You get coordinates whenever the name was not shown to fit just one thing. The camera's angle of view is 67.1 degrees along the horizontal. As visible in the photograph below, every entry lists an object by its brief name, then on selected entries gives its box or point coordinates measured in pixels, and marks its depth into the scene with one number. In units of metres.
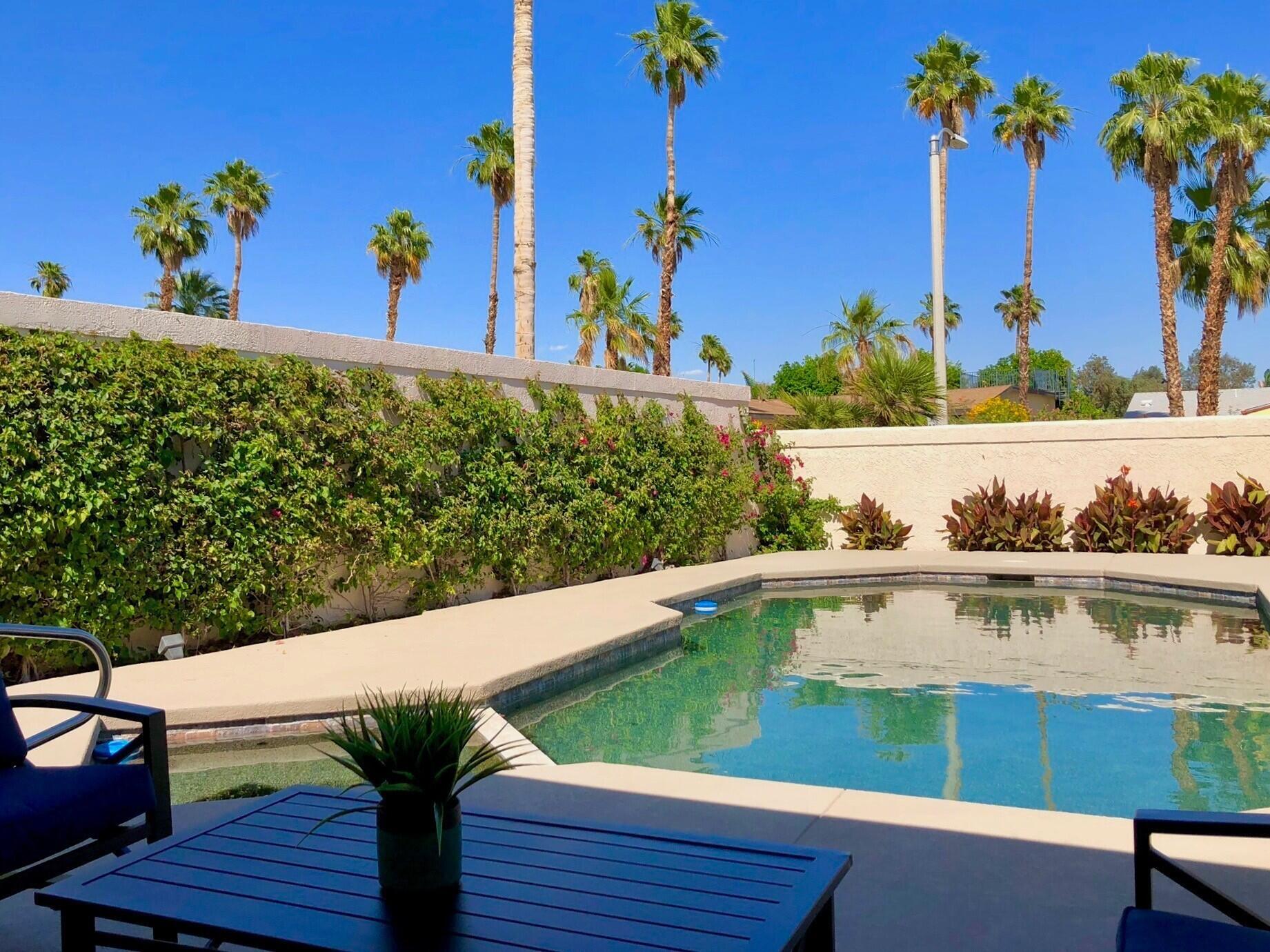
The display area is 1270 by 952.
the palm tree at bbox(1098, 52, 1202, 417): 20.22
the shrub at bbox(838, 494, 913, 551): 13.69
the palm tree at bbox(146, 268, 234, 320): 30.36
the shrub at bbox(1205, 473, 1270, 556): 11.70
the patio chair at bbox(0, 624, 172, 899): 2.41
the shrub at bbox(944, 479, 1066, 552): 12.77
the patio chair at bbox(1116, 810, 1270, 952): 1.79
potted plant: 1.88
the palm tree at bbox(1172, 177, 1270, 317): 21.66
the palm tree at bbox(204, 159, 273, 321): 30.45
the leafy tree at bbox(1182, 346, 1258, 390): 70.25
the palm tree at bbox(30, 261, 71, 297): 36.81
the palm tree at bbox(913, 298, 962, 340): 48.56
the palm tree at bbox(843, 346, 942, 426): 15.09
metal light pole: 15.46
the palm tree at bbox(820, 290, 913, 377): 31.58
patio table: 1.77
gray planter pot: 1.89
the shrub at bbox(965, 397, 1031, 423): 30.12
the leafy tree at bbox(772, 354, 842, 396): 68.06
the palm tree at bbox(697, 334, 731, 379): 48.84
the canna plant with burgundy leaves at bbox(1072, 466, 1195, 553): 12.23
